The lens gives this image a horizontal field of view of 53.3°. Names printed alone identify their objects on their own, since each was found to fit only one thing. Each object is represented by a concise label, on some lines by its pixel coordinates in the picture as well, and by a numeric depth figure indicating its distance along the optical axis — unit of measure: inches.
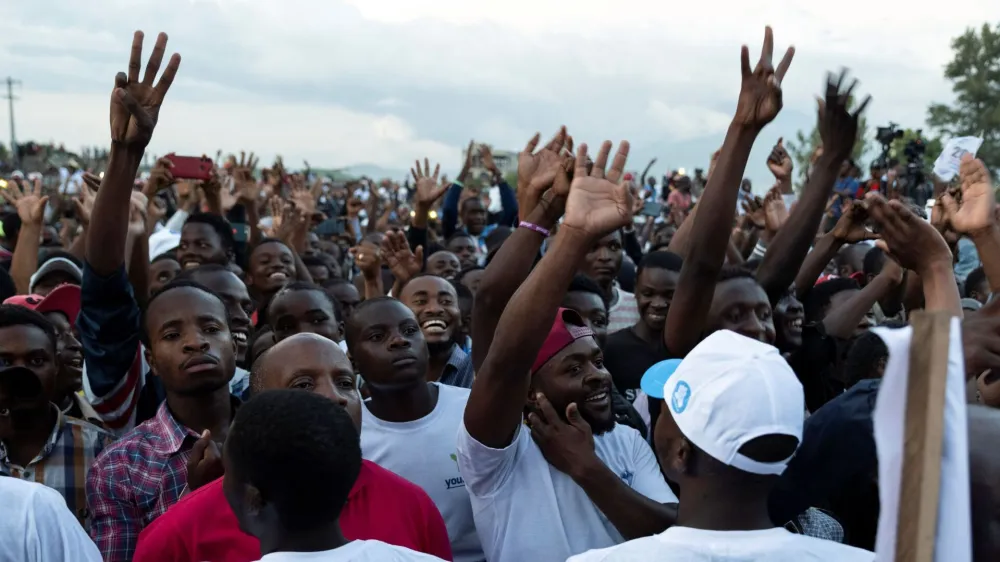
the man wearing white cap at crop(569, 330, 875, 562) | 77.5
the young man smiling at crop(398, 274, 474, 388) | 186.2
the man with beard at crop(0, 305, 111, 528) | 134.7
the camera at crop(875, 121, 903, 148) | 503.2
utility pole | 2164.1
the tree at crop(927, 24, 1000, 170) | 1990.7
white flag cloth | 59.7
